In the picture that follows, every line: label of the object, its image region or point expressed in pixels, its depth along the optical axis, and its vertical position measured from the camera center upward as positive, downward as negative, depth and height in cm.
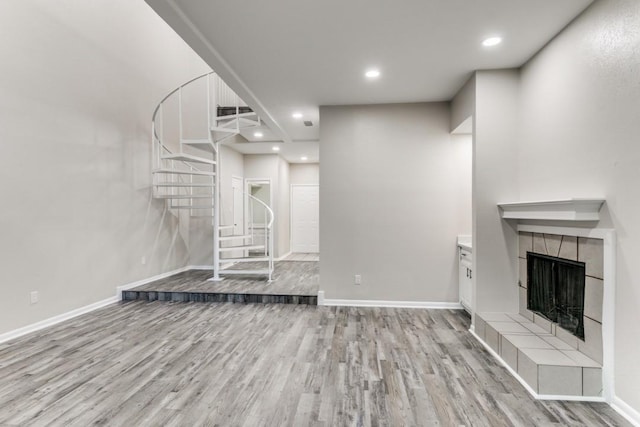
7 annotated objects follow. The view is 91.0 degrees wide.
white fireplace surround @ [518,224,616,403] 202 -64
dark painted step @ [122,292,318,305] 441 -123
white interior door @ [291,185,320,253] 909 -20
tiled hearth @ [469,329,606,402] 211 -124
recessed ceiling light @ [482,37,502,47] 261 +145
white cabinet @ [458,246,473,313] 370 -77
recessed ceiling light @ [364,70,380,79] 323 +145
